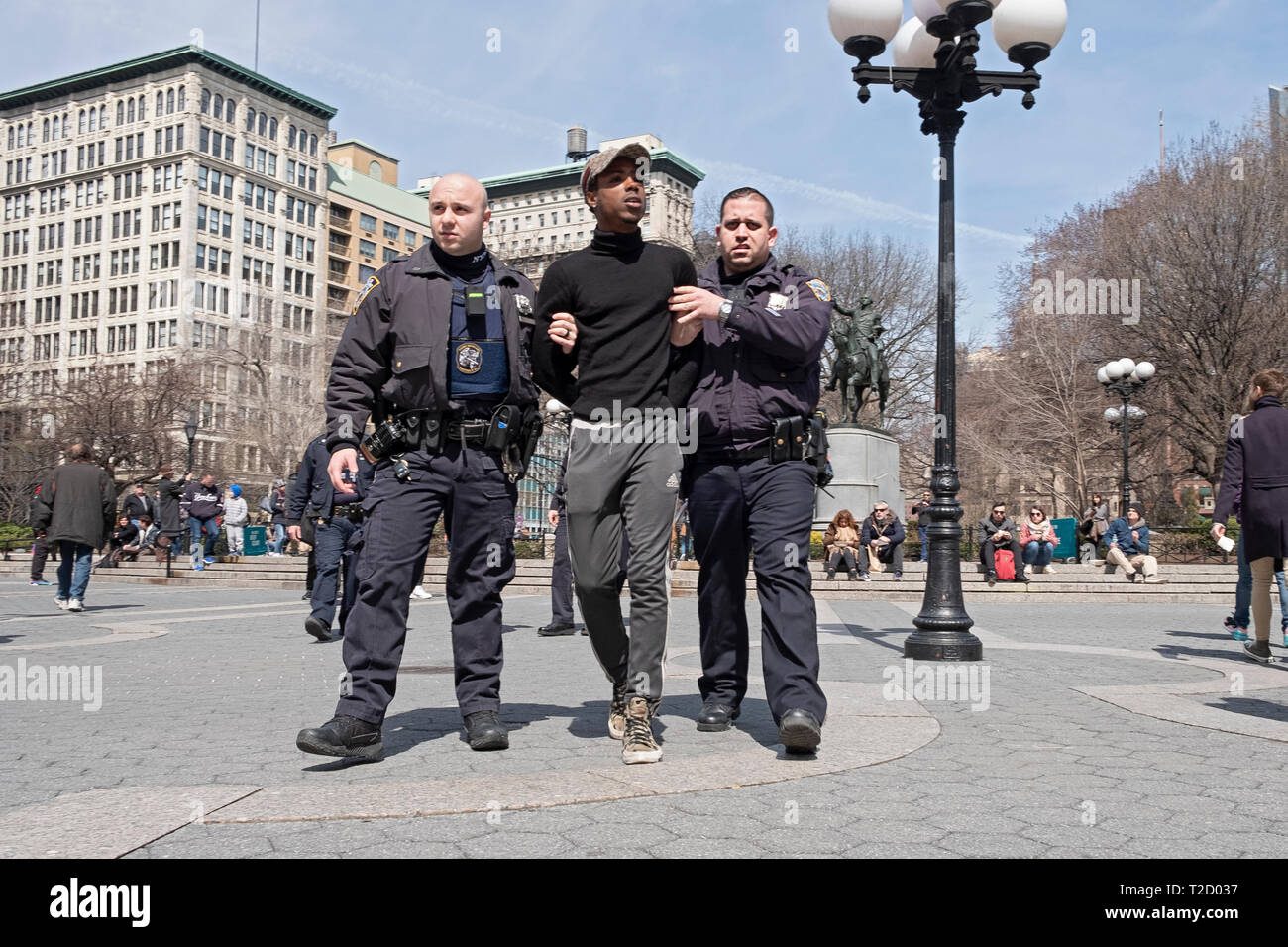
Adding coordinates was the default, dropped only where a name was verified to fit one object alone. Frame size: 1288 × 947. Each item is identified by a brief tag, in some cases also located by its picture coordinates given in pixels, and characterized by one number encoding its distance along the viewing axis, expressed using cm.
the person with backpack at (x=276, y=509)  2076
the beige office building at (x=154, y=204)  8188
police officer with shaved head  425
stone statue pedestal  2267
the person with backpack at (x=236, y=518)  2478
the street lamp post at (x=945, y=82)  833
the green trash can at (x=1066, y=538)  2531
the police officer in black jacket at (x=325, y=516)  998
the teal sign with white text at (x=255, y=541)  2695
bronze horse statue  2658
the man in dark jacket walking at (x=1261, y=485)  755
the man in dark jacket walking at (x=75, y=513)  1302
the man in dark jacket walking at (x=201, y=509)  2281
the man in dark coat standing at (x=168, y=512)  2266
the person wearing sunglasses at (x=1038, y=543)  1914
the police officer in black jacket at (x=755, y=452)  433
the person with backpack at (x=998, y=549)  1809
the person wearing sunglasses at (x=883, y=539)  1928
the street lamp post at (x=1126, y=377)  2262
